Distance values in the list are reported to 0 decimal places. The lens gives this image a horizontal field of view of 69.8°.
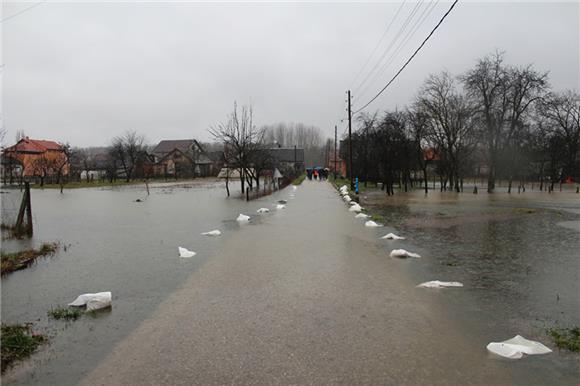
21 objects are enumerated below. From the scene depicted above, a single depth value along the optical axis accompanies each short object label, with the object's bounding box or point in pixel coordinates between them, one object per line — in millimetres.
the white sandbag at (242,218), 15883
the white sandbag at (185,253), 9396
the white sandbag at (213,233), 12420
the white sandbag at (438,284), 6938
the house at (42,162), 53247
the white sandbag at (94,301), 5791
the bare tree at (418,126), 39288
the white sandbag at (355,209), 19428
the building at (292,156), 101938
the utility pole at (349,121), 32531
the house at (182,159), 83000
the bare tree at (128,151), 69438
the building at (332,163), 100606
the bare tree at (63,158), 58188
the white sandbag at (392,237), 11888
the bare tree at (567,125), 48625
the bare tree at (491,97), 37281
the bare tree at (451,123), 39938
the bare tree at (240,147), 28984
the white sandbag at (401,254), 9375
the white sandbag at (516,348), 4285
